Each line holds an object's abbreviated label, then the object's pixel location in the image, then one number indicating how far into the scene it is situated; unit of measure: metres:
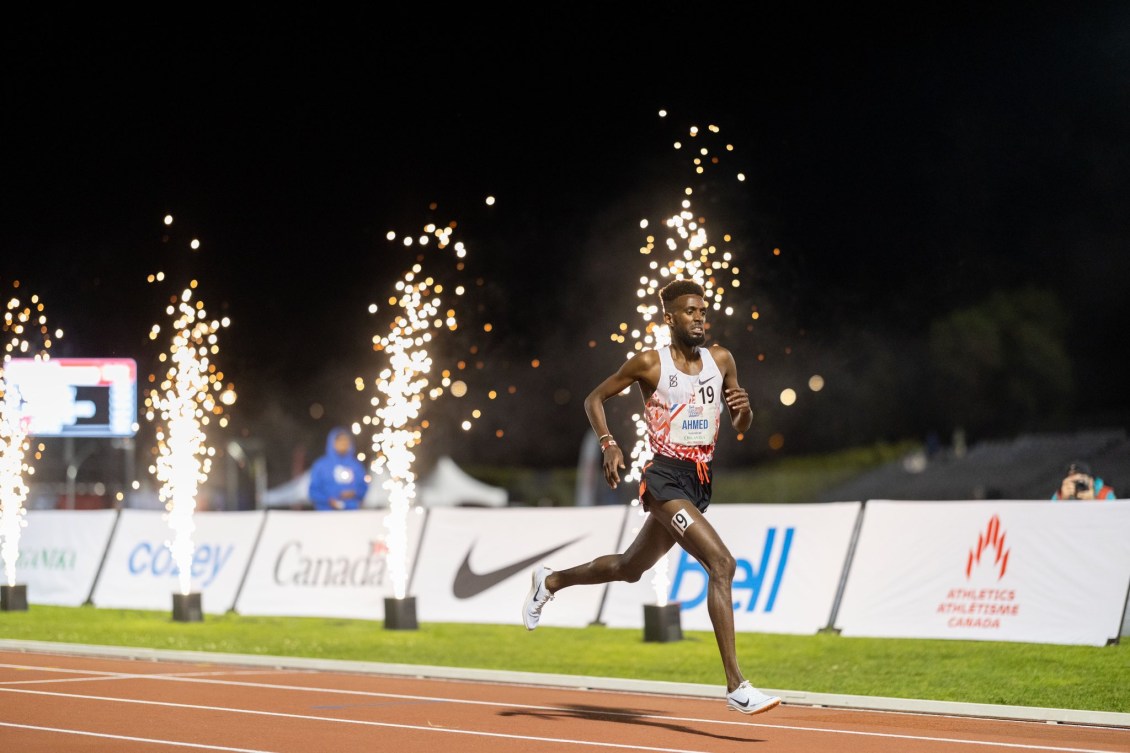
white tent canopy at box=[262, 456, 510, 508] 44.00
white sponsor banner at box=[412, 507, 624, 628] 18.62
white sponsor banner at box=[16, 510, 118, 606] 24.55
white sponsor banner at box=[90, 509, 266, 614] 22.58
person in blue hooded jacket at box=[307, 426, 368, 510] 24.12
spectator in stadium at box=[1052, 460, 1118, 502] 16.75
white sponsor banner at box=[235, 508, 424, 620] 20.62
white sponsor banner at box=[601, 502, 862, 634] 16.48
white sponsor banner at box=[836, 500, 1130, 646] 14.50
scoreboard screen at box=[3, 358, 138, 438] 35.62
